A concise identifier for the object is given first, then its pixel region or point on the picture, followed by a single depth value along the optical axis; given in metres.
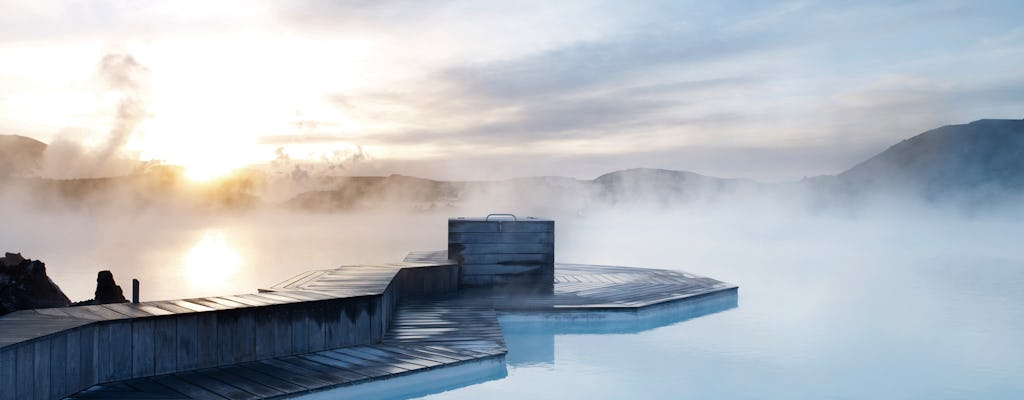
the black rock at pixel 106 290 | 12.95
